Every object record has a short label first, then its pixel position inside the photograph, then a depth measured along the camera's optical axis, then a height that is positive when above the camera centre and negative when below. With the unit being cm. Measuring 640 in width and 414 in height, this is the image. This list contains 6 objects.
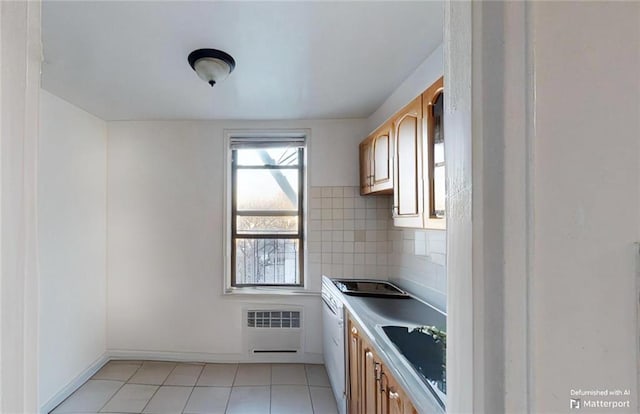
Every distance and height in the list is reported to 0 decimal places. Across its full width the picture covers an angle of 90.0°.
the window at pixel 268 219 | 340 -7
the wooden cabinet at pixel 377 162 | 226 +41
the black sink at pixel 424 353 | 110 -62
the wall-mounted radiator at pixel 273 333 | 324 -122
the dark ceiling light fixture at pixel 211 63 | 185 +89
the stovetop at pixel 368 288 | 248 -64
